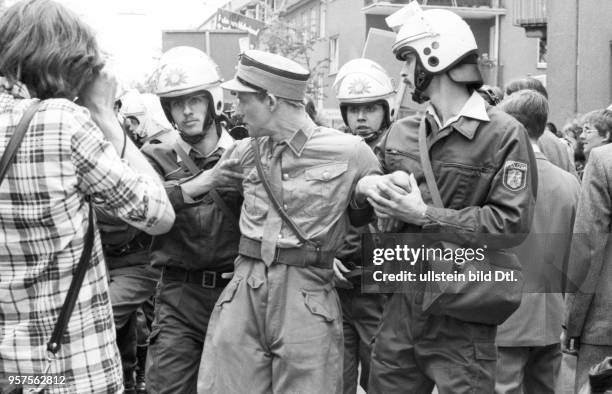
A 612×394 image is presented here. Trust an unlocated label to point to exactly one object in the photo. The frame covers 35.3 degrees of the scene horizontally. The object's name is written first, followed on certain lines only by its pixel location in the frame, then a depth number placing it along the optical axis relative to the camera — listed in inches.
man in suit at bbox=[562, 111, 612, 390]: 200.4
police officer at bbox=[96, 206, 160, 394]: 273.7
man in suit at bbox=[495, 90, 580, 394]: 243.4
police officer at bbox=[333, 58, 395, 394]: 252.7
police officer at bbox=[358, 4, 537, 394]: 179.5
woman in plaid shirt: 128.9
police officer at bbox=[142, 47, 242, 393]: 221.5
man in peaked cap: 185.8
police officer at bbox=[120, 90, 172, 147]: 356.2
